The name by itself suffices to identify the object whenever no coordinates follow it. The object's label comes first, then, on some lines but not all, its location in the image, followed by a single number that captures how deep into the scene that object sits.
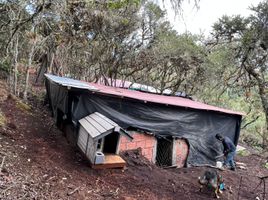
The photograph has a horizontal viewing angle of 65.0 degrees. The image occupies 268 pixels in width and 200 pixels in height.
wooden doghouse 4.26
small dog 4.53
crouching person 7.24
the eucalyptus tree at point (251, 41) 6.01
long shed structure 5.54
